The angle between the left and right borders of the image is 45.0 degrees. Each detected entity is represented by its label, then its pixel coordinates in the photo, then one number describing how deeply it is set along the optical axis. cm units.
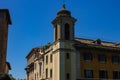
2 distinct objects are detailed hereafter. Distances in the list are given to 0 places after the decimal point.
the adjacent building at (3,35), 2000
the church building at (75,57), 2303
